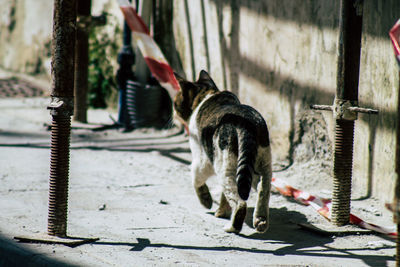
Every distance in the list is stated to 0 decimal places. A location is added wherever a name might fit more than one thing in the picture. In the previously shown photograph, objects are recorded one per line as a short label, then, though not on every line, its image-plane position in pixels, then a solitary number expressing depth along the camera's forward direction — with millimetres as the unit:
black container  14350
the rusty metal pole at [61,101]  6502
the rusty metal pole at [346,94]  7309
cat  7152
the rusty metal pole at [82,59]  14170
